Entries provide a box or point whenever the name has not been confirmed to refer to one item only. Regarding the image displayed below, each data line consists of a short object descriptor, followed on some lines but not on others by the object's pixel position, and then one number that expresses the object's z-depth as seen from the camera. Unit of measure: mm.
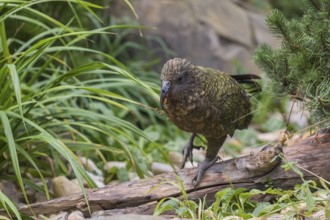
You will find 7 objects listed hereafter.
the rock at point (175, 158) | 9695
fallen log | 6328
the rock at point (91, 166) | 8875
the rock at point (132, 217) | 5402
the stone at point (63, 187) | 7512
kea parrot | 6309
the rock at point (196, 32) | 13172
